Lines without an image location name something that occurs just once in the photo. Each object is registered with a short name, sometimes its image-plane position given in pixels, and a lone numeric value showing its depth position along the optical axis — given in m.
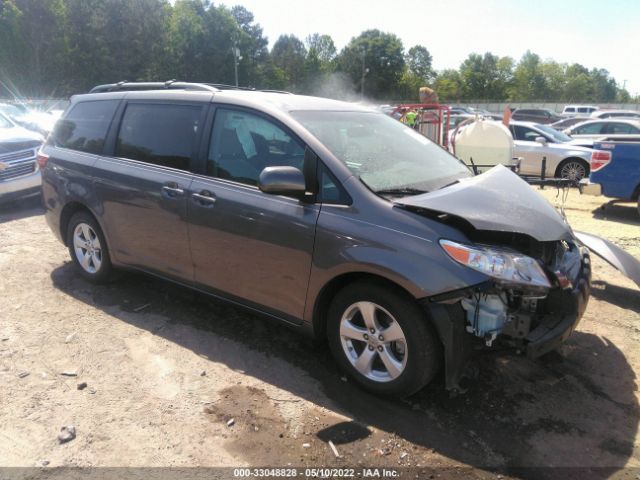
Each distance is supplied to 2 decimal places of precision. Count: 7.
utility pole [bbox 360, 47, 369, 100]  87.25
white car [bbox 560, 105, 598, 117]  42.06
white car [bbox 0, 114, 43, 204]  7.87
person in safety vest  10.83
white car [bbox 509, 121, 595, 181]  11.59
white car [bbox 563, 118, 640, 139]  14.11
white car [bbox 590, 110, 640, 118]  25.19
